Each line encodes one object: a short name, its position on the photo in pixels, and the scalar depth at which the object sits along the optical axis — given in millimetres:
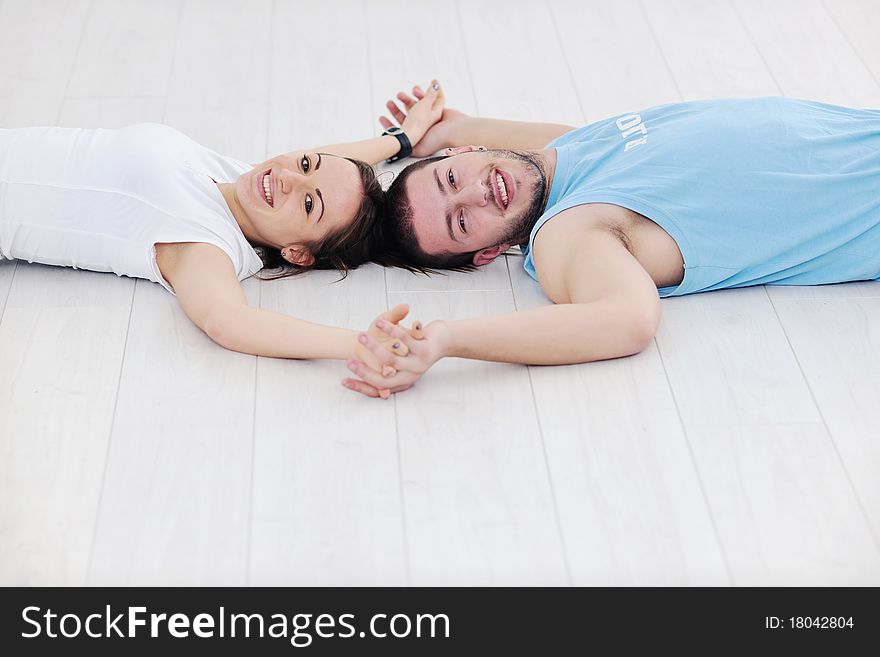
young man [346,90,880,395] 2936
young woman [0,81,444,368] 2959
